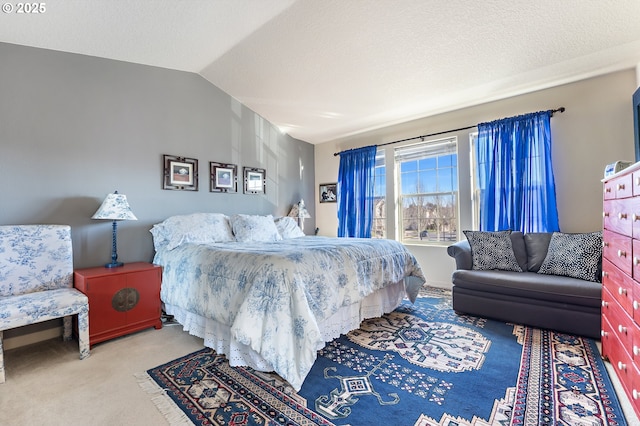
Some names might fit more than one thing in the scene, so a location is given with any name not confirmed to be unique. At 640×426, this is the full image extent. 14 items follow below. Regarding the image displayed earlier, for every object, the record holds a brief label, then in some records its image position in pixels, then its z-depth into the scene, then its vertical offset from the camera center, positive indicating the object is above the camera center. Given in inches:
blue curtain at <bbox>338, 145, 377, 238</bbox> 186.4 +15.9
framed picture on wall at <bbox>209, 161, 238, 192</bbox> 149.7 +21.3
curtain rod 126.7 +45.7
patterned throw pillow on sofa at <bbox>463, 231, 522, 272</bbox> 120.0 -16.0
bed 70.5 -21.3
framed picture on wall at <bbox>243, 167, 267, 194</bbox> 166.2 +21.4
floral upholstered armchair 77.3 -19.6
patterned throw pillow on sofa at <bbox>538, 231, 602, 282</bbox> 101.4 -15.9
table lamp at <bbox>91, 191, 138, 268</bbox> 102.9 +2.5
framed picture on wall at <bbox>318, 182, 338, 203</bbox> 207.9 +17.3
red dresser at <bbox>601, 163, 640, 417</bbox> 57.0 -15.2
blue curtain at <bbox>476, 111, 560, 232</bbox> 128.3 +18.0
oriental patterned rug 58.9 -41.1
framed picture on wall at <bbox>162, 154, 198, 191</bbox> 132.3 +21.0
